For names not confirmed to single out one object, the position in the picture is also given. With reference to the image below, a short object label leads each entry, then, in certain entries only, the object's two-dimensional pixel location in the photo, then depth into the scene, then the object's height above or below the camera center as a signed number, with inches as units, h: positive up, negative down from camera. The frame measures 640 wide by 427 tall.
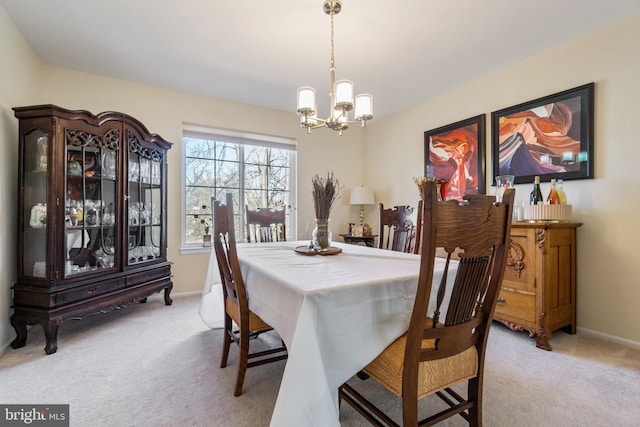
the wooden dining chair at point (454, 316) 38.0 -15.0
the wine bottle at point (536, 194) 103.5 +6.1
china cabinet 88.3 -1.5
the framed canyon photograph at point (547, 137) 97.8 +26.7
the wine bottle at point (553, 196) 97.9 +5.1
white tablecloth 39.7 -16.1
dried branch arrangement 74.6 +3.8
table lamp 177.8 +9.6
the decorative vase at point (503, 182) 111.5 +11.2
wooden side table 168.4 -15.3
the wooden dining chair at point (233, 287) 60.9 -16.4
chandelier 74.8 +28.3
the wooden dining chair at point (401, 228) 95.0 -5.1
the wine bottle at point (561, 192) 99.1 +6.5
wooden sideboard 90.1 -21.9
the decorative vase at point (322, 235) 78.4 -6.0
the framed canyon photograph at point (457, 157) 128.9 +25.6
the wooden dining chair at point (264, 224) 115.2 -4.4
